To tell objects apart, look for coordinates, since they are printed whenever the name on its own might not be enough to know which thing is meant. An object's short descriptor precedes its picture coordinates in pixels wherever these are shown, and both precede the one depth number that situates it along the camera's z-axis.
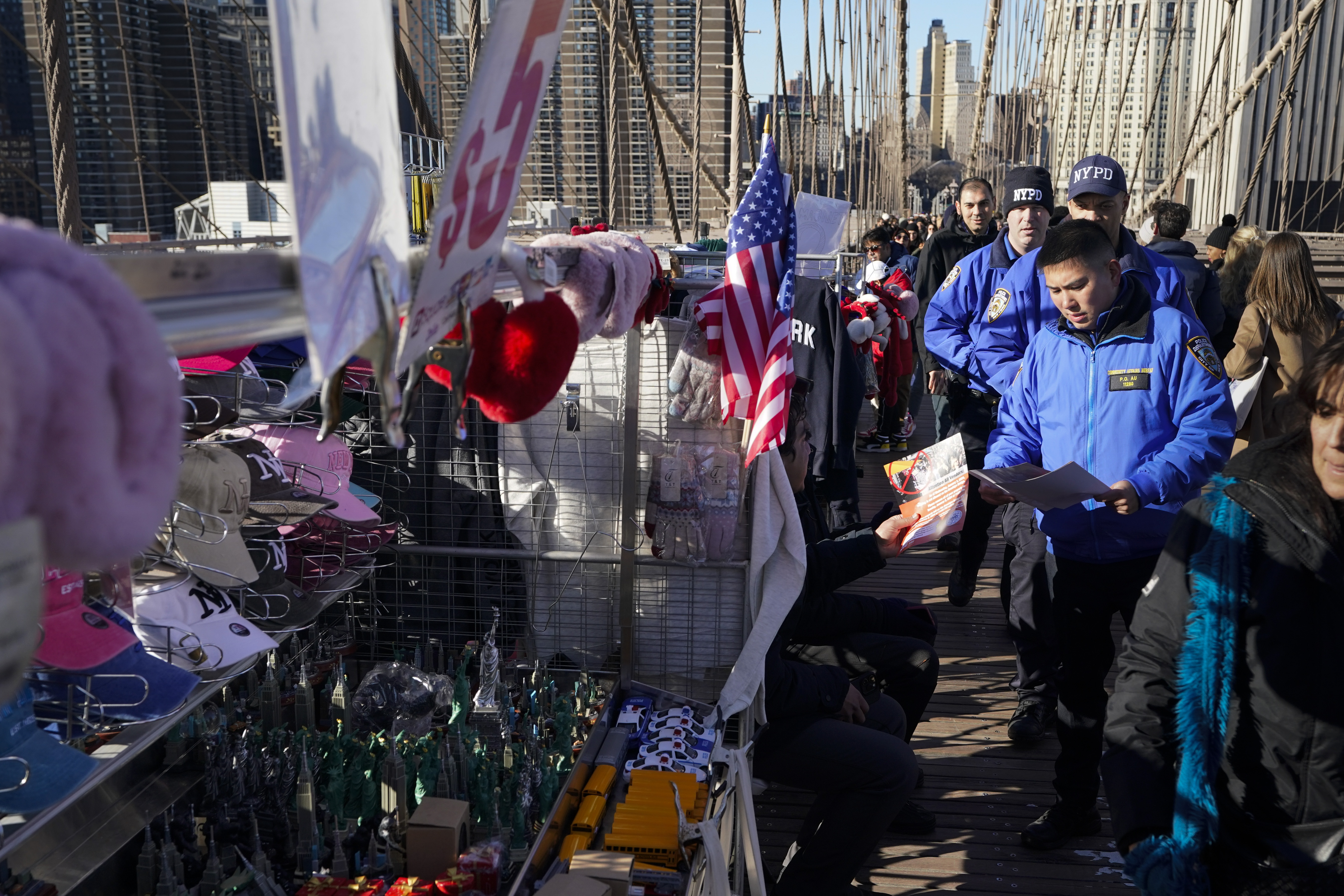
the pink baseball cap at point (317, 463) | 2.14
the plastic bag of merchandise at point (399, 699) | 2.58
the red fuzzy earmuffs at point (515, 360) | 1.27
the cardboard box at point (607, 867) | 2.03
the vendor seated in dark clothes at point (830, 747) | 2.91
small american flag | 2.71
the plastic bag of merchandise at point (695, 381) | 2.83
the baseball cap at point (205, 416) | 1.68
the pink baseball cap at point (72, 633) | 1.43
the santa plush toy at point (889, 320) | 7.18
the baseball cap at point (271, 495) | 1.87
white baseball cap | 1.70
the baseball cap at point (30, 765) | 1.44
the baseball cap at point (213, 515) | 1.69
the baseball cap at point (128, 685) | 1.57
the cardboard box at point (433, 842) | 2.01
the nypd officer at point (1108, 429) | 2.89
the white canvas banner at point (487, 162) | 0.89
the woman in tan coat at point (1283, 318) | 4.29
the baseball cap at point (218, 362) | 2.00
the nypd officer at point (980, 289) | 4.64
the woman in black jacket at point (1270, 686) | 1.63
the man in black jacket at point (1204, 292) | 4.80
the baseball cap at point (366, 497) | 2.54
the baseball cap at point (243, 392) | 1.84
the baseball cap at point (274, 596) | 2.03
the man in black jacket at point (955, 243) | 6.02
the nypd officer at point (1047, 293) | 3.69
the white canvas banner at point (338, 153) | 0.76
